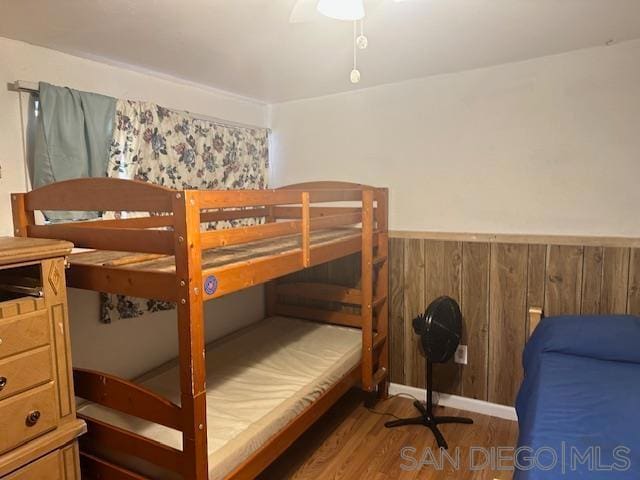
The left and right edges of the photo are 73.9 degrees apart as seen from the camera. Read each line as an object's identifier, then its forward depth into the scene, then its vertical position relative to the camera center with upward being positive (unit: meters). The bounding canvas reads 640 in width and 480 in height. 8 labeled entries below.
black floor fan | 2.55 -0.84
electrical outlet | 2.89 -1.05
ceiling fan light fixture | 1.40 +0.65
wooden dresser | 1.33 -0.53
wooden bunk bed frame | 1.40 -0.25
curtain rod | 1.92 +0.54
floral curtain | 2.31 +0.32
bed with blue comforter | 1.34 -0.80
